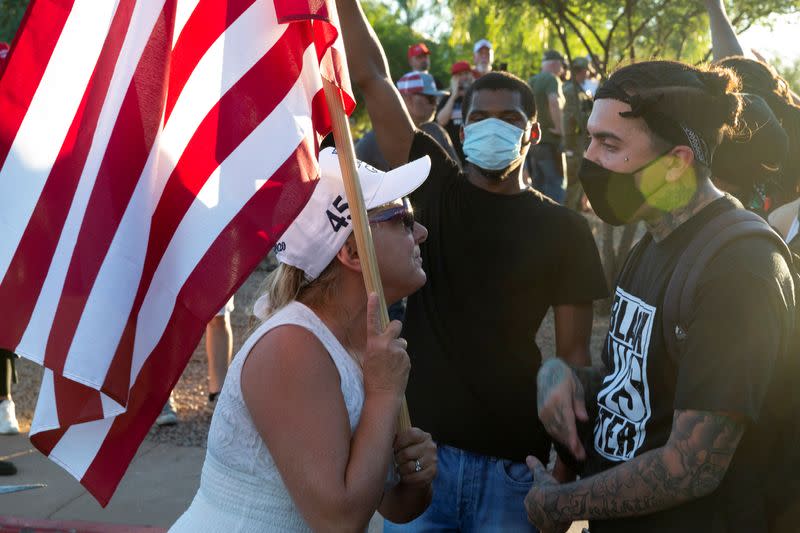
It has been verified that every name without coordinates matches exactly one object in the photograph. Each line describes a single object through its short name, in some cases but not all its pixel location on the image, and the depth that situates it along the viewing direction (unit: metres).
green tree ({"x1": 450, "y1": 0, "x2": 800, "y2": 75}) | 10.72
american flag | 2.49
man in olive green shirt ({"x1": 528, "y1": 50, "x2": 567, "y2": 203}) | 11.69
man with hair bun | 2.32
